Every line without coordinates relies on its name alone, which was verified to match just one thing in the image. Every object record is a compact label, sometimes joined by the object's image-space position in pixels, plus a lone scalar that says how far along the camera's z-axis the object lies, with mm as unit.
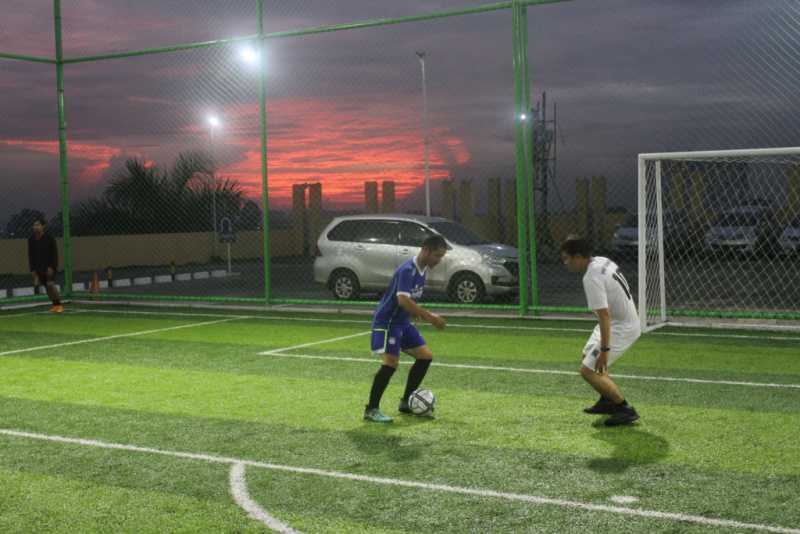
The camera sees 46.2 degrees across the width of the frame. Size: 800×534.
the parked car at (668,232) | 17141
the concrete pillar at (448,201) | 27609
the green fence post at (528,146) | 14320
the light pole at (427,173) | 20422
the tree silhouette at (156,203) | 33688
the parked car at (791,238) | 16734
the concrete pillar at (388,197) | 29594
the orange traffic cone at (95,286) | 20459
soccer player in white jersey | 7070
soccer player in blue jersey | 7371
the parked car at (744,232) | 17141
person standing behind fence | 16359
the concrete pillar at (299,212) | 35250
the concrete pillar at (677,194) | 16356
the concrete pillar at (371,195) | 29250
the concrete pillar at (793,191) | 14377
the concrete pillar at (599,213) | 18625
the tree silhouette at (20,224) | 28259
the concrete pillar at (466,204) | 27156
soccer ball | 7852
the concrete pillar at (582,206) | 19703
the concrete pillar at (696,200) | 16672
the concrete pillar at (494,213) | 26500
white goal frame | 12578
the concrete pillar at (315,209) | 34812
